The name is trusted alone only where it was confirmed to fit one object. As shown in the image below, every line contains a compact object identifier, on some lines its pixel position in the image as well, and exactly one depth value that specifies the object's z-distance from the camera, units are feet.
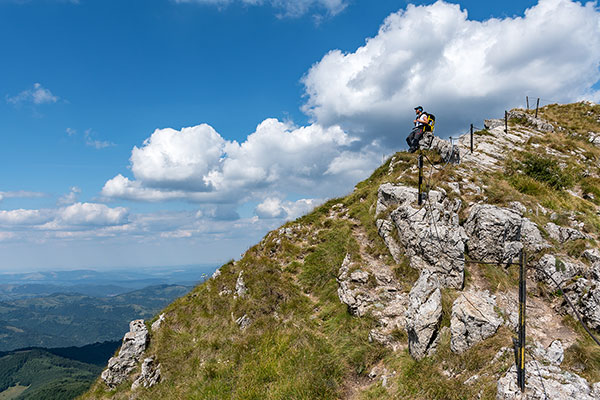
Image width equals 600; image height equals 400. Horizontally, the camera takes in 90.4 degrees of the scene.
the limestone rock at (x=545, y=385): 25.30
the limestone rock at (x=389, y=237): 52.01
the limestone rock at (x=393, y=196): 57.47
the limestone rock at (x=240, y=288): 58.36
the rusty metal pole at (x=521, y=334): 26.58
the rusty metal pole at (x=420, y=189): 54.19
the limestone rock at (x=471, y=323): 33.78
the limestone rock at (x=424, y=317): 35.70
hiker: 76.23
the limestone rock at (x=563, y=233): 45.70
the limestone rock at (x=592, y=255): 41.11
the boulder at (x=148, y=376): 48.75
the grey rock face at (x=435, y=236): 44.16
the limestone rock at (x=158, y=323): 61.16
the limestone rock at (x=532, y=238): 45.06
